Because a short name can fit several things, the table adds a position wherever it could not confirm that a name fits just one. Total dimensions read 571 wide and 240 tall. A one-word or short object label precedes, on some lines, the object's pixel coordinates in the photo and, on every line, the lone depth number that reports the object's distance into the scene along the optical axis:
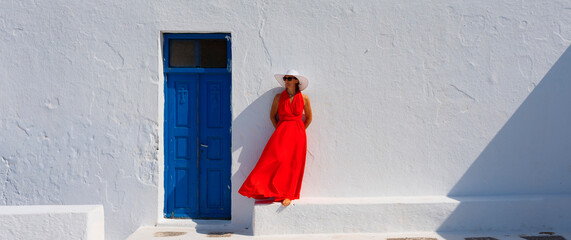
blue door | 6.01
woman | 5.54
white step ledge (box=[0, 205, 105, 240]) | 4.42
